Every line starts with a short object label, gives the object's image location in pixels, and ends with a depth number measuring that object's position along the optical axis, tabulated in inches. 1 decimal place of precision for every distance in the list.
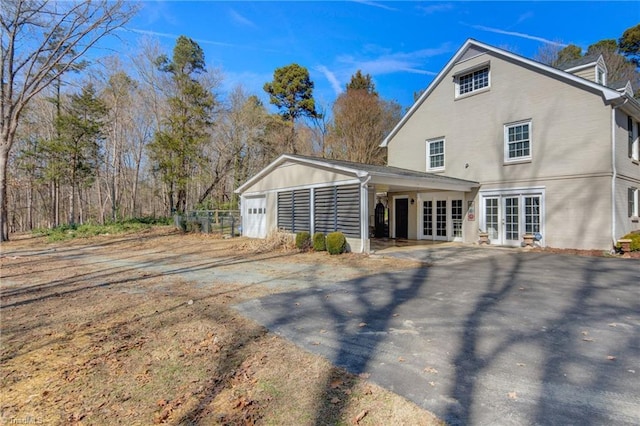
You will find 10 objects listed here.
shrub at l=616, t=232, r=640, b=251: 411.2
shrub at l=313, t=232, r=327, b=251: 464.1
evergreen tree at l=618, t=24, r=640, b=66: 925.8
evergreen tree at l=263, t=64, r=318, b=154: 1161.4
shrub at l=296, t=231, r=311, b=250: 486.9
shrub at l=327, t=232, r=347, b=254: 434.3
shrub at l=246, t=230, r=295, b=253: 492.9
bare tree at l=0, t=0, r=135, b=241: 569.3
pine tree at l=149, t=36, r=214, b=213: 919.7
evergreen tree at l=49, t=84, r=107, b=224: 845.2
